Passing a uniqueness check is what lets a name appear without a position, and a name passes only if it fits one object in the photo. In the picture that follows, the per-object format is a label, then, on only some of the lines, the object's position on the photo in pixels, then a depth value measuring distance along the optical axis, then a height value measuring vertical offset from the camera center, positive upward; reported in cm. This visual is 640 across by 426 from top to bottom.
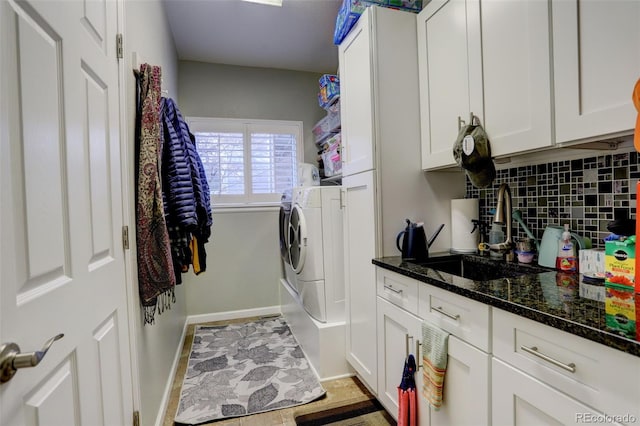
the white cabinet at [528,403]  80 -55
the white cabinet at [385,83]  177 +68
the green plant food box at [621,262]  101 -20
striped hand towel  125 -63
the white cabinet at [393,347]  145 -71
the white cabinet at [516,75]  115 +49
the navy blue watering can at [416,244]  170 -21
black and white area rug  194 -117
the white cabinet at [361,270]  183 -39
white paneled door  63 +1
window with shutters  347 +58
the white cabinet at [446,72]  145 +64
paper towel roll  180 -12
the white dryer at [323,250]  229 -31
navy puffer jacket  161 +14
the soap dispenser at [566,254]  127 -21
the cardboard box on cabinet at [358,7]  183 +115
